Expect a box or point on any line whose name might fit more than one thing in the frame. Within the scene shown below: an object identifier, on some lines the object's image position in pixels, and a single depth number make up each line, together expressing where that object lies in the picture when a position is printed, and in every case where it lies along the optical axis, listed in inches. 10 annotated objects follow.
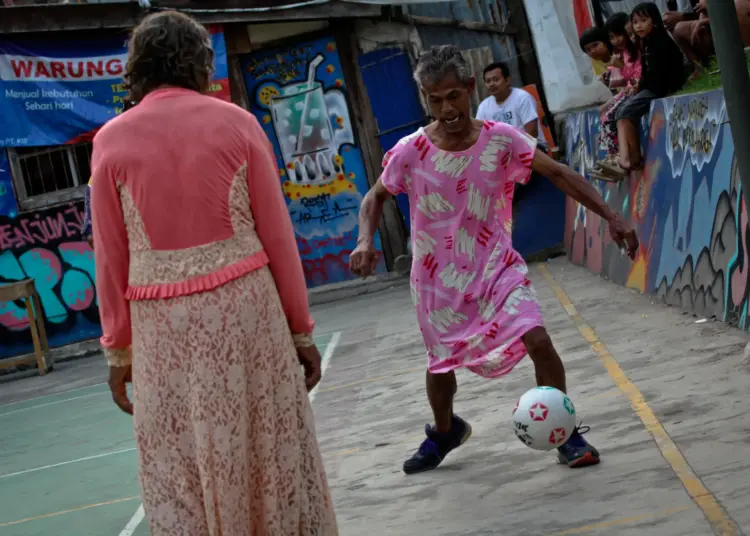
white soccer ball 209.8
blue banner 603.5
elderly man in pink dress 219.0
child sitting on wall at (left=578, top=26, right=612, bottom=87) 459.2
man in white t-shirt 550.0
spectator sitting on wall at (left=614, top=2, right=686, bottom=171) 391.5
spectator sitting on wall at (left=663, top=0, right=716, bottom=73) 402.3
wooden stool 575.8
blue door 679.7
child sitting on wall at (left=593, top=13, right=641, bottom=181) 426.6
